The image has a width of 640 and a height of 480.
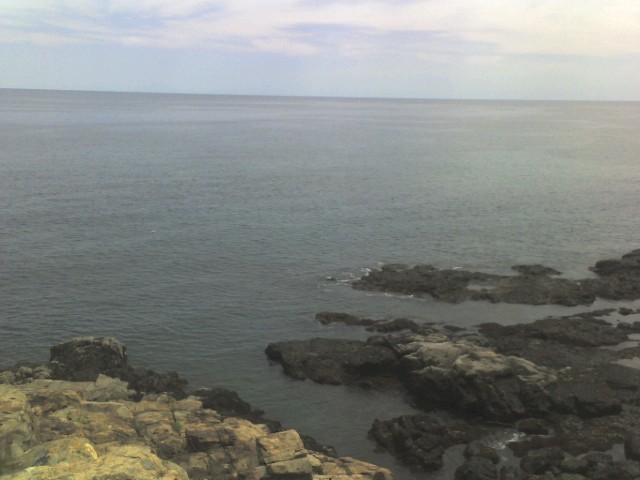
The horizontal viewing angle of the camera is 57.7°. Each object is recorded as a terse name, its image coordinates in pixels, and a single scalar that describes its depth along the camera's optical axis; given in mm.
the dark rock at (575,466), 27047
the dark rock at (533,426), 31156
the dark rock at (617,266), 55188
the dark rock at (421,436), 28797
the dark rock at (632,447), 28234
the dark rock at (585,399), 32406
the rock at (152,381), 34312
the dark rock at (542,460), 27578
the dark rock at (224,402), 32812
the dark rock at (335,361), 37031
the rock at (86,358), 34938
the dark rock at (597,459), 27266
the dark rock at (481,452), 28844
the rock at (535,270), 54938
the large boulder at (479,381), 32531
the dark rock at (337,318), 44719
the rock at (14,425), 19531
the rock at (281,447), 23953
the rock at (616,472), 26288
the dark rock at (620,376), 34281
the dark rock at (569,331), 41062
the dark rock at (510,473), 26719
